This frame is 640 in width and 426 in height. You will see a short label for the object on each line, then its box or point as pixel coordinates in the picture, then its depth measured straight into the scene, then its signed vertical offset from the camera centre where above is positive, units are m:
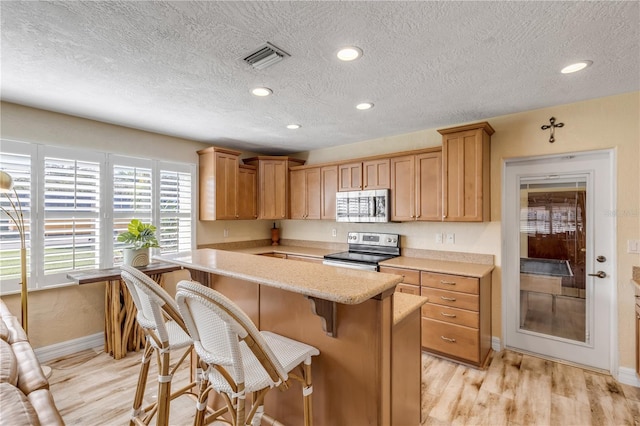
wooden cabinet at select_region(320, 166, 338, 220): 4.31 +0.33
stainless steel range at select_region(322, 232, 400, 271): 3.57 -0.53
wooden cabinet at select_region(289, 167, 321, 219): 4.50 +0.32
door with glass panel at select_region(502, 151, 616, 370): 2.77 -0.44
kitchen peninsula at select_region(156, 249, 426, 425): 1.45 -0.66
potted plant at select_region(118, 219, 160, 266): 3.17 -0.31
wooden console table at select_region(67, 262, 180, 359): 3.07 -1.12
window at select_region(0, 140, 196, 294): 2.84 +0.07
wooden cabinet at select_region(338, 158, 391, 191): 3.80 +0.52
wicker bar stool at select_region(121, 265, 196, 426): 1.49 -0.69
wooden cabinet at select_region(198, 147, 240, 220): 4.15 +0.44
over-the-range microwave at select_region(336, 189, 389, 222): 3.76 +0.10
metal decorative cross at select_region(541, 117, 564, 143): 2.90 +0.86
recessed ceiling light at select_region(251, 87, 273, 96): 2.47 +1.04
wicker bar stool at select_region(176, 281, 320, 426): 1.13 -0.60
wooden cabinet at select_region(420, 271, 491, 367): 2.82 -1.03
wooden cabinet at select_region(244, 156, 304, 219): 4.75 +0.43
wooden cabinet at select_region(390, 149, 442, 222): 3.38 +0.32
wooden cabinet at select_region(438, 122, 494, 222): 3.02 +0.43
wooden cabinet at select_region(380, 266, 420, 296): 3.16 -0.74
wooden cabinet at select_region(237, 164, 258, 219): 4.54 +0.33
